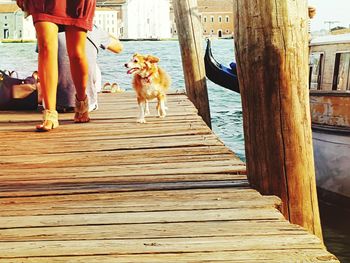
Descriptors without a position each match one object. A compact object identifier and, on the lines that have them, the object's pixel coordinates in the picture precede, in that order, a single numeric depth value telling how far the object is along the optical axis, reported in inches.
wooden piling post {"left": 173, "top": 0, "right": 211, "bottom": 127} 321.4
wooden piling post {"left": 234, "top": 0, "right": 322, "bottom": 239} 104.2
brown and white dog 217.6
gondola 550.0
